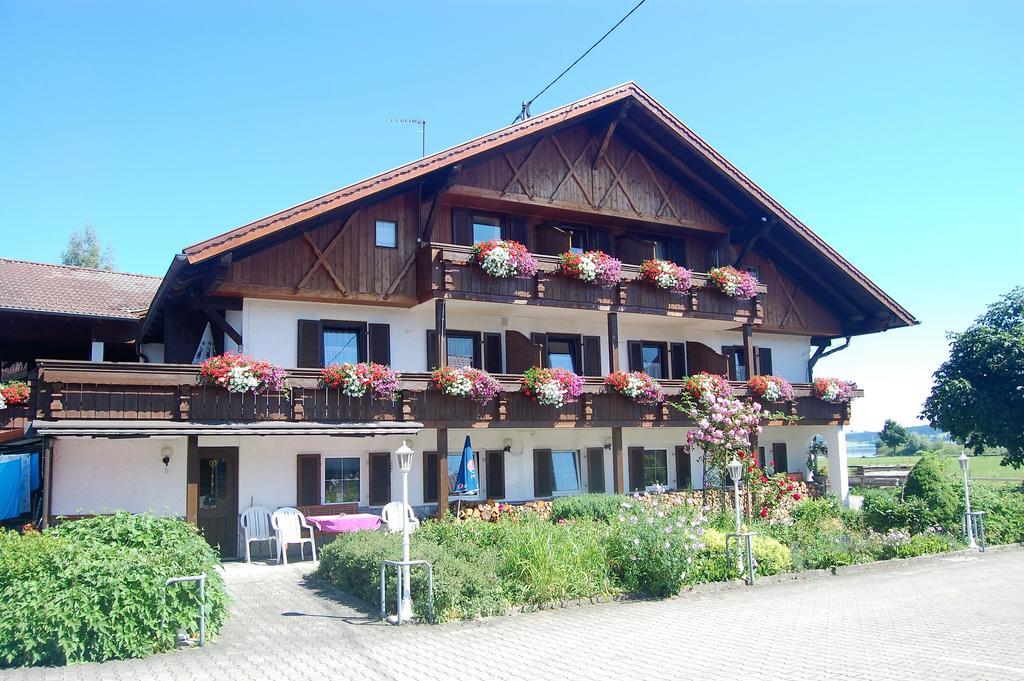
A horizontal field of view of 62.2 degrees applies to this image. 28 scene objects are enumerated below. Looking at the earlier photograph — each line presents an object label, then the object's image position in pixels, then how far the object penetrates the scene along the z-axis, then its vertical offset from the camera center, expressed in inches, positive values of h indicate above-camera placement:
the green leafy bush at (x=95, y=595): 351.6 -64.6
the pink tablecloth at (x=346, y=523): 660.7 -66.6
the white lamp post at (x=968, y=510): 754.2 -77.7
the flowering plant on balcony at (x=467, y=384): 754.8 +45.6
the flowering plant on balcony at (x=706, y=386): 878.4 +44.5
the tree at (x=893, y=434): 2456.9 -27.6
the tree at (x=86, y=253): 2134.6 +481.1
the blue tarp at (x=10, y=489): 721.0 -36.8
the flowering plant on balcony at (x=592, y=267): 839.7 +163.5
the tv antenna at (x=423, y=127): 943.0 +344.0
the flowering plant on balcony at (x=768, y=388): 947.3 +44.1
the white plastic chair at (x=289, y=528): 667.4 -71.4
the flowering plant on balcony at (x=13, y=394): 672.4 +40.9
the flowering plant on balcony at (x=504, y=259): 787.4 +163.1
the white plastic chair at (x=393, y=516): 725.3 -69.3
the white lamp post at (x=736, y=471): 593.6 -29.8
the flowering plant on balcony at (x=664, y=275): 892.0 +163.0
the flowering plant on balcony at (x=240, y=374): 648.4 +51.1
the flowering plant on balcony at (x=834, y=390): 1015.6 +43.1
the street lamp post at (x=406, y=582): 443.2 -76.0
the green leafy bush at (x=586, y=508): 715.4 -64.2
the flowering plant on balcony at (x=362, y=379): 703.1 +48.4
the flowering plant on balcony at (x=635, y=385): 856.9 +46.1
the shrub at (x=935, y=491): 776.9 -61.9
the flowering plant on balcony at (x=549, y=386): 794.8 +43.8
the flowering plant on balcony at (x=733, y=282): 940.6 +162.4
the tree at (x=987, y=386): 1142.3 +50.6
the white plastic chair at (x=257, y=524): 706.2 -69.8
